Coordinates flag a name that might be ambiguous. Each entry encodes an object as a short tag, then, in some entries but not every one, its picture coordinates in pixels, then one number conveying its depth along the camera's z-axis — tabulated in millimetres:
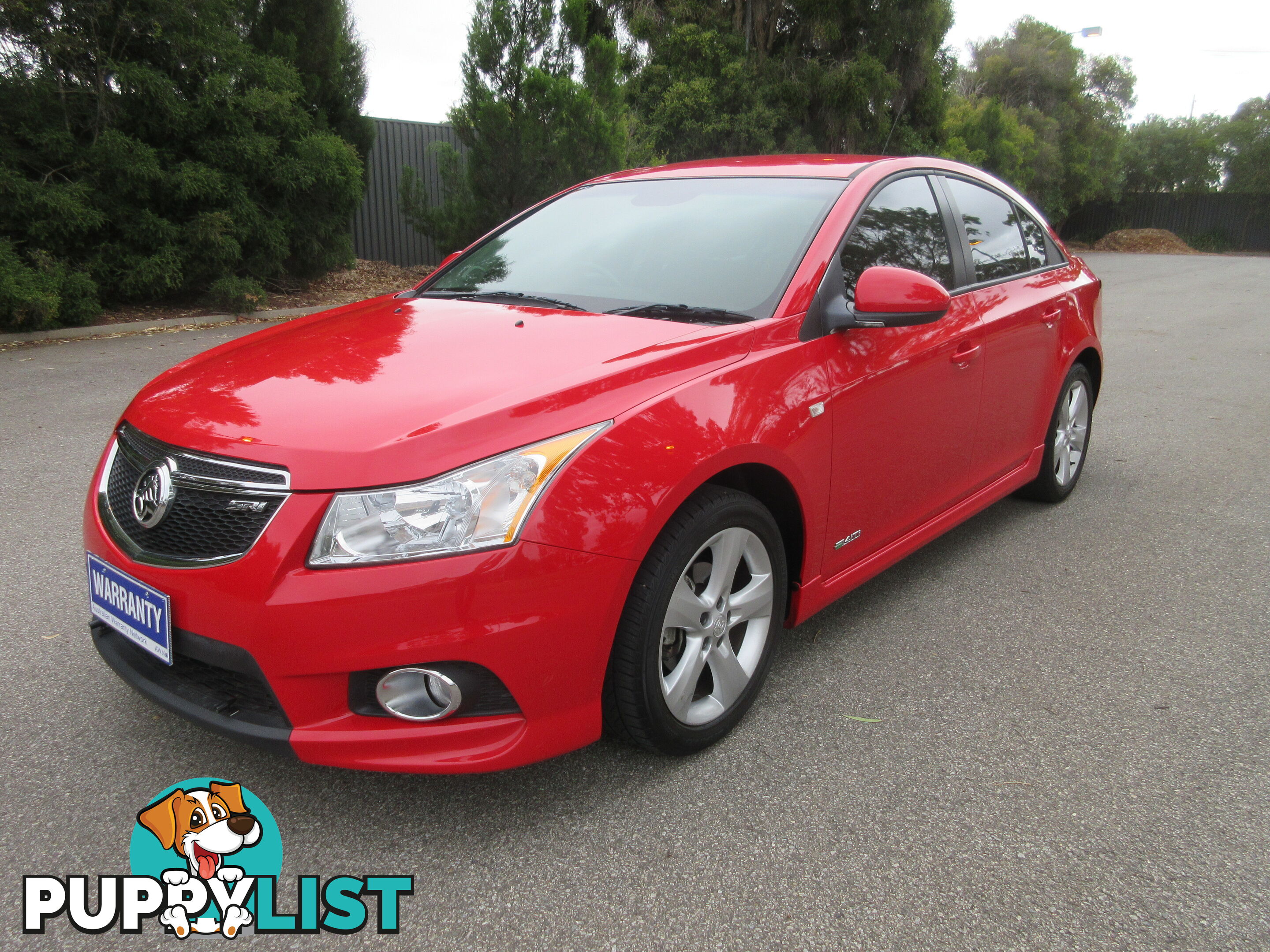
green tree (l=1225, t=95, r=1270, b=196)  37406
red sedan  1994
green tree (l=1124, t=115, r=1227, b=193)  39062
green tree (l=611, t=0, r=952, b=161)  20406
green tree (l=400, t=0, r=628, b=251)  12359
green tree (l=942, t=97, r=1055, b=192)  27047
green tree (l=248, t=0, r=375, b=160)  12391
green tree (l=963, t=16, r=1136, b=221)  33281
